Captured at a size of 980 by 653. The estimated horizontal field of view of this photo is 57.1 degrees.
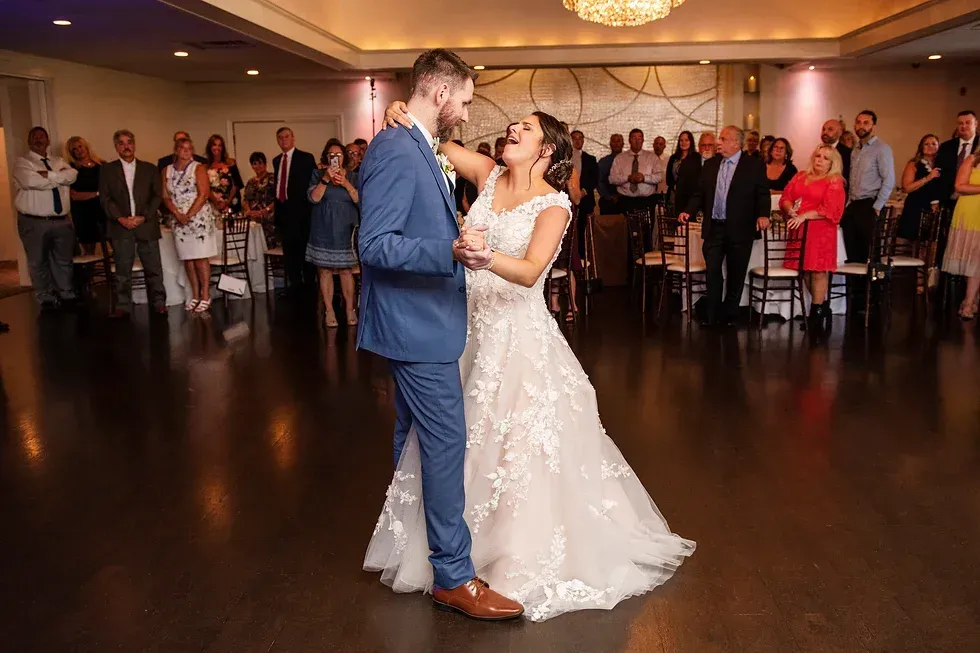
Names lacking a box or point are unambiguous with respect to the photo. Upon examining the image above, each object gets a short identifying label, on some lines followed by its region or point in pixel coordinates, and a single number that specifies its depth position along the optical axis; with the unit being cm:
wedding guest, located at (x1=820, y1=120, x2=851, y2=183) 825
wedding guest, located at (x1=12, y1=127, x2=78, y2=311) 905
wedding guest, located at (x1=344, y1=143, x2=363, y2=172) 787
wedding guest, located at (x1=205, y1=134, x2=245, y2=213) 976
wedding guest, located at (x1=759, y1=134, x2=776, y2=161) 1139
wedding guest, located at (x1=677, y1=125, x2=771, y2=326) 748
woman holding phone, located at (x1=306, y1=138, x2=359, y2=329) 752
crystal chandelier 925
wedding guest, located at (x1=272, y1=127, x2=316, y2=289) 970
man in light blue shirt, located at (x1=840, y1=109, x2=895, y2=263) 841
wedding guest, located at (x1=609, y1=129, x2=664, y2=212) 1177
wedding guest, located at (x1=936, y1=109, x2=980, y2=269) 851
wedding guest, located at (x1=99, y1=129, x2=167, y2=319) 848
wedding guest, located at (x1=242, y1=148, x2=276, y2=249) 1027
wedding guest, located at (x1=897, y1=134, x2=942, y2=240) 956
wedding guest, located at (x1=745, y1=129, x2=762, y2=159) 1146
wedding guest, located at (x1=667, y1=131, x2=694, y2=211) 1162
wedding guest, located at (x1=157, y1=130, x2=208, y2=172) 865
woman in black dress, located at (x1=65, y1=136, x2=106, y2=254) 992
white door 1402
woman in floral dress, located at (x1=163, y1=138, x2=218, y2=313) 861
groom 248
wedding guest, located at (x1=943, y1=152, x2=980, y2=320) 741
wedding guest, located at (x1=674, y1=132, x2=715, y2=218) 824
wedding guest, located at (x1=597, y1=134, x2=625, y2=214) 1198
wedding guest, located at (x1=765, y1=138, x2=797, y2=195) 959
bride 295
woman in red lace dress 749
